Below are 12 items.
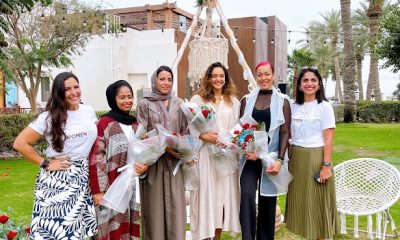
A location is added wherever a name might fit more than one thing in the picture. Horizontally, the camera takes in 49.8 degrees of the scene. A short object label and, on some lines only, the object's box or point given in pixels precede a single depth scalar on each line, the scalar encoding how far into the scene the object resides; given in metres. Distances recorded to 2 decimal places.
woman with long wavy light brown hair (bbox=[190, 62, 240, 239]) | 3.65
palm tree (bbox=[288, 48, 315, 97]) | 31.48
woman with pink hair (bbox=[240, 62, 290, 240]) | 3.46
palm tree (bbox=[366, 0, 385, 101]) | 23.56
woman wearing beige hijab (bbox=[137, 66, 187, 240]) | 3.27
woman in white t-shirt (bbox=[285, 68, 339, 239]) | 3.46
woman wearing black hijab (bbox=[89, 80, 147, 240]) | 2.90
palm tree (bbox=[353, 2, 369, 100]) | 31.75
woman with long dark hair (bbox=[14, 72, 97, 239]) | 2.77
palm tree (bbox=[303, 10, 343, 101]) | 37.25
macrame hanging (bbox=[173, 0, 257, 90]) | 5.56
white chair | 4.09
